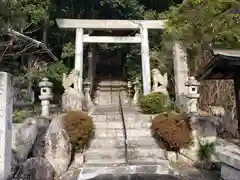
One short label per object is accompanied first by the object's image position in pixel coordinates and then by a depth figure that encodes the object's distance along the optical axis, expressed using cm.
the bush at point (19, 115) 659
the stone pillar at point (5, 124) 355
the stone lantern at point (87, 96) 914
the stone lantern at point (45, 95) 697
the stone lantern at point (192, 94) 702
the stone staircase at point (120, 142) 554
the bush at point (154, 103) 727
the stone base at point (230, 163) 328
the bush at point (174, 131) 548
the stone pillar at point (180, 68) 912
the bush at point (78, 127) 536
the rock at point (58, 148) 502
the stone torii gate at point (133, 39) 915
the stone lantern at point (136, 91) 1019
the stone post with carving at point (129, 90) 1114
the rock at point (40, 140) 515
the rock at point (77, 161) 542
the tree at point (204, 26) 733
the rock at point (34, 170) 419
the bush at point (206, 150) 523
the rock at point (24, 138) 492
